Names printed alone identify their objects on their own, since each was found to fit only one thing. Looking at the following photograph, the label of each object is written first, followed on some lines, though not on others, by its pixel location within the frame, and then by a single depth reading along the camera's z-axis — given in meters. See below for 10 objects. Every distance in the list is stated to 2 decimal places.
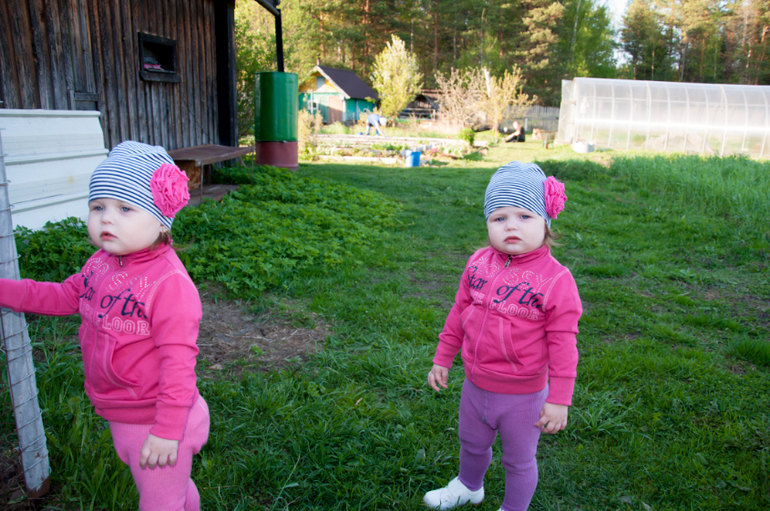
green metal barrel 9.57
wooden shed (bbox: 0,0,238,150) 4.90
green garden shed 35.83
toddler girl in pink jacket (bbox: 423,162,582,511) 1.79
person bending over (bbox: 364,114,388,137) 23.39
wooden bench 6.87
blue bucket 14.24
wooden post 1.69
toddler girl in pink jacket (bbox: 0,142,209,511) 1.49
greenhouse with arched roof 18.67
